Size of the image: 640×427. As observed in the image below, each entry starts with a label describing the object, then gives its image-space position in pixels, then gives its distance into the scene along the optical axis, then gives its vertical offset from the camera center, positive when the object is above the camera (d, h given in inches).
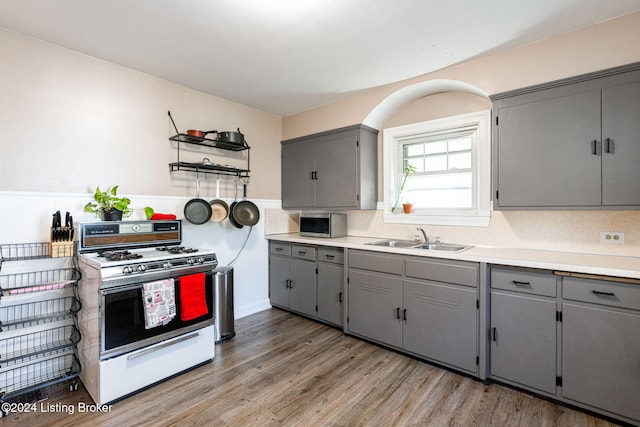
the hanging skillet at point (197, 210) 122.6 +1.5
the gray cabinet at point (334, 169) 133.5 +20.1
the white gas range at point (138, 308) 79.4 -26.1
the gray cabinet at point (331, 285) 125.9 -29.9
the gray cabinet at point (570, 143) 77.9 +18.8
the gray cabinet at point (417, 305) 92.2 -30.8
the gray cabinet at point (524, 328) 79.8 -31.4
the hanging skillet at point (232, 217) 137.3 -1.5
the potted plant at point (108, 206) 96.5 +2.6
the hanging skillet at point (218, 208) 132.0 +2.4
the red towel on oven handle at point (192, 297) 92.4 -25.3
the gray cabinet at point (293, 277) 136.6 -29.9
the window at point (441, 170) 113.0 +17.3
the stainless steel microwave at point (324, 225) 139.5 -5.6
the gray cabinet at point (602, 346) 69.8 -31.8
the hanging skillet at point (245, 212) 139.0 +0.7
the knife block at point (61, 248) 84.5 -9.4
